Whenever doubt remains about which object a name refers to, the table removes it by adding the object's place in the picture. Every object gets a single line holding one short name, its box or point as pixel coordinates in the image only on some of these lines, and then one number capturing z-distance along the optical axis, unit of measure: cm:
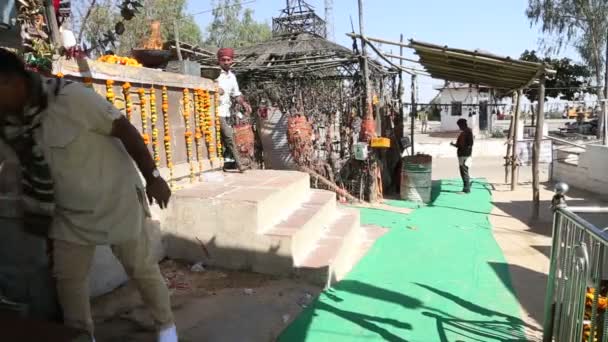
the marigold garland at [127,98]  407
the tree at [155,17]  2030
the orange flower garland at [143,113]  430
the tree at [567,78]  3009
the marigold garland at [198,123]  539
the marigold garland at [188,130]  511
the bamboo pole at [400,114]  1097
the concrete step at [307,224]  423
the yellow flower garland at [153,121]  447
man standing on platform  629
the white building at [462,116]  2695
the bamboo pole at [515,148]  1027
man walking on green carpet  991
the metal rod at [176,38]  682
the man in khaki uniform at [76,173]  210
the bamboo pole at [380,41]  719
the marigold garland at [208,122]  552
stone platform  418
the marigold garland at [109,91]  384
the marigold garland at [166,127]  470
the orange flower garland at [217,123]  589
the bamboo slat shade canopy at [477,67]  695
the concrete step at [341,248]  424
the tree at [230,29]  3641
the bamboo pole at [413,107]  1116
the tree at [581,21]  2419
